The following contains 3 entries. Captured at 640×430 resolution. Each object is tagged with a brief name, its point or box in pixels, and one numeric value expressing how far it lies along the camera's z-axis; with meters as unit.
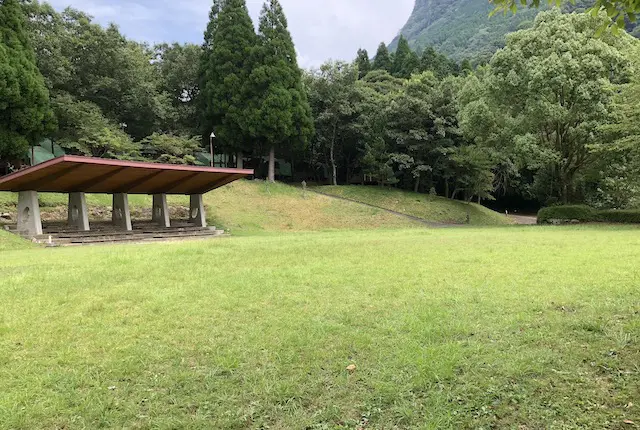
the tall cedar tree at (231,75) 27.33
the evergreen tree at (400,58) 43.77
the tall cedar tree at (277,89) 26.78
